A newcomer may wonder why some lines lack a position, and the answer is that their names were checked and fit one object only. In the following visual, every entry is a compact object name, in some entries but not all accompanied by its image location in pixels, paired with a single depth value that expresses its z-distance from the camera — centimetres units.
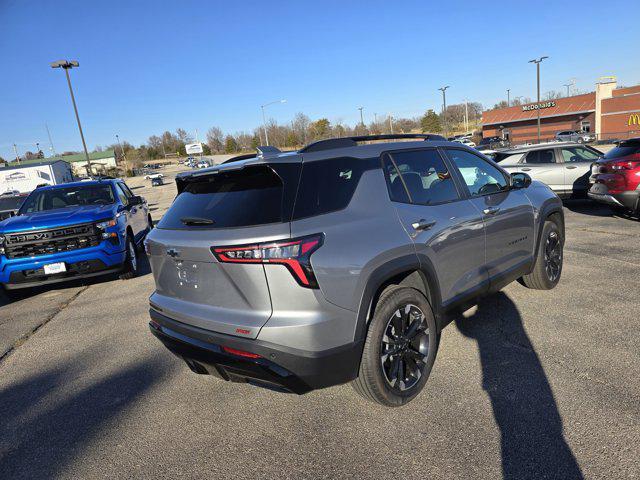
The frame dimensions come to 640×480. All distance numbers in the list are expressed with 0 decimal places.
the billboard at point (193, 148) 9362
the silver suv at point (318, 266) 243
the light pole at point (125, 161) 9229
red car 787
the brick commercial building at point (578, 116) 4597
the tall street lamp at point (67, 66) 2781
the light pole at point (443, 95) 5228
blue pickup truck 594
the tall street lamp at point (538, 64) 3893
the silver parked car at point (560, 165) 1050
